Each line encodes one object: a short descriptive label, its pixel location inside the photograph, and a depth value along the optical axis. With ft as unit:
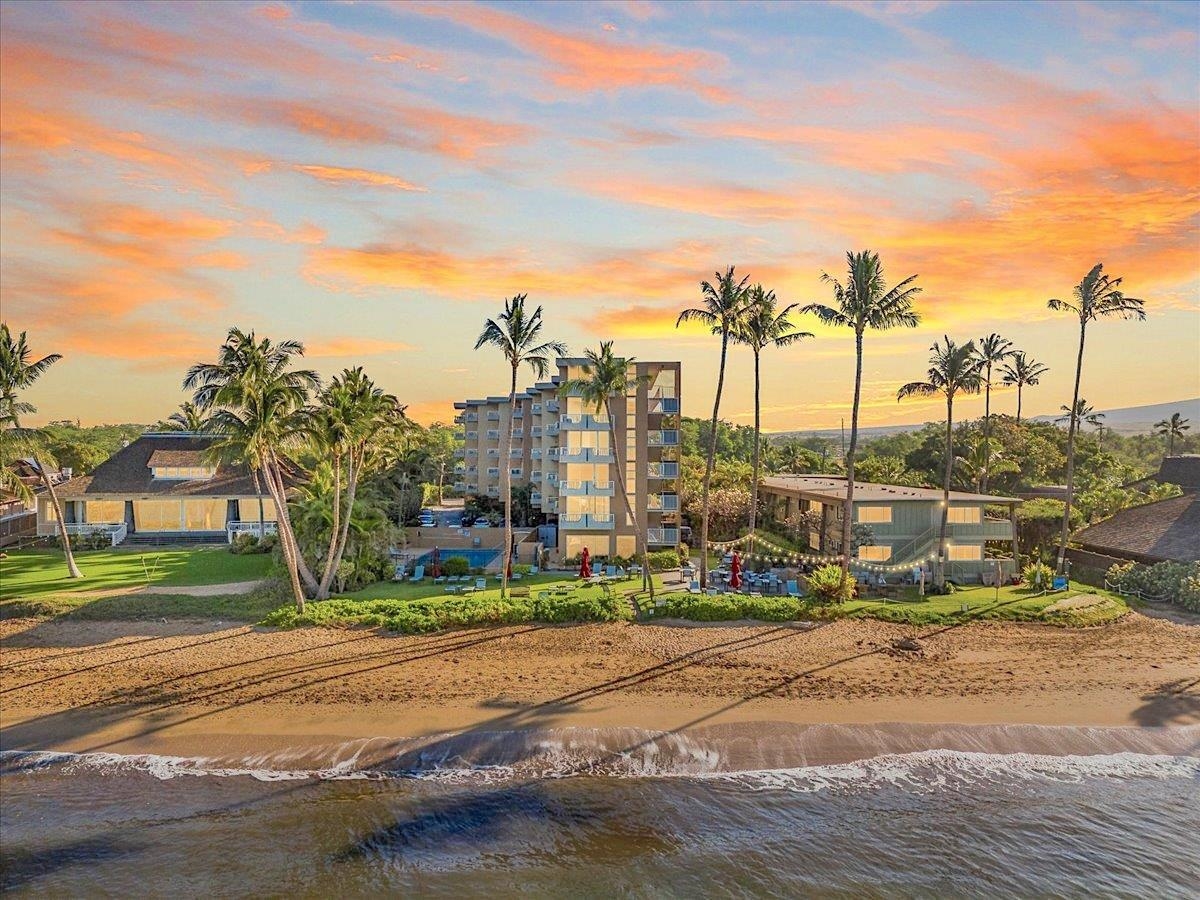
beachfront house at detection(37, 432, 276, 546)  162.61
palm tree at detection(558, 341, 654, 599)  115.14
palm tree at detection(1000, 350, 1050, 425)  175.83
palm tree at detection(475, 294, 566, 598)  106.32
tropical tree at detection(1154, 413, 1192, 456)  315.58
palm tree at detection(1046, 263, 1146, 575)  116.37
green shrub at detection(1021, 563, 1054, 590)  115.44
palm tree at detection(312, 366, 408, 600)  106.63
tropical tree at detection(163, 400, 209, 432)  242.37
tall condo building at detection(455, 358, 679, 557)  143.64
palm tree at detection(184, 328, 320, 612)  94.94
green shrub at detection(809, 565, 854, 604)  107.34
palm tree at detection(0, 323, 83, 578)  123.03
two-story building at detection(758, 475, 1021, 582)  119.65
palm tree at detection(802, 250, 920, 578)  102.06
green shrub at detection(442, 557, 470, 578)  125.18
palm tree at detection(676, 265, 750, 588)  112.16
